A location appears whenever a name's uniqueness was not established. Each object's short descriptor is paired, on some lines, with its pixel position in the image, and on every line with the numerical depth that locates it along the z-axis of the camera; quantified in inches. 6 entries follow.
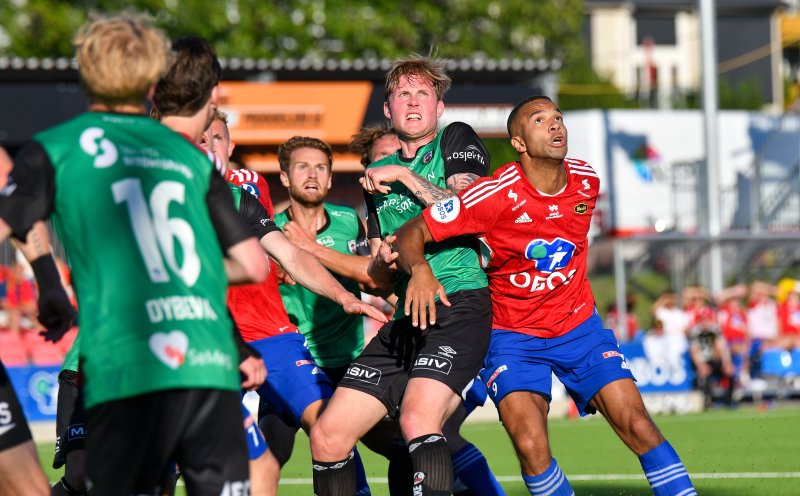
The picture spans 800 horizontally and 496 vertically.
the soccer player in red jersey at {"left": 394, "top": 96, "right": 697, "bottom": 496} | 510.0
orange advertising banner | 1873.8
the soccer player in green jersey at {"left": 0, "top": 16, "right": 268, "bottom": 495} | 319.9
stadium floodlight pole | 1833.2
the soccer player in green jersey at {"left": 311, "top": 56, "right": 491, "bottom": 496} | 481.4
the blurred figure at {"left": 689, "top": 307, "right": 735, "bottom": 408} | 1488.7
